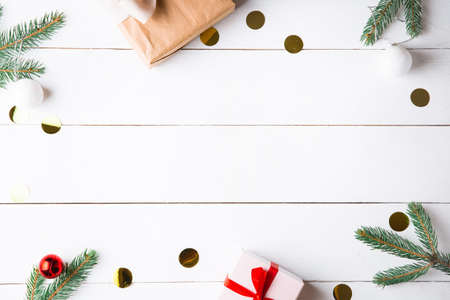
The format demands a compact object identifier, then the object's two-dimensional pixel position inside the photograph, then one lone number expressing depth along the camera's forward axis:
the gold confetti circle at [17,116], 0.89
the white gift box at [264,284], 0.82
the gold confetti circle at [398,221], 0.90
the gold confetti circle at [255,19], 0.90
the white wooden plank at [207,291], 0.87
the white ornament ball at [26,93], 0.82
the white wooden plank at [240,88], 0.89
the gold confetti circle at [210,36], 0.89
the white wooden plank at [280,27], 0.89
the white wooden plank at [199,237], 0.88
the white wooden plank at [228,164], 0.89
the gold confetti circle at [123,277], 0.87
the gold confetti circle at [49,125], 0.89
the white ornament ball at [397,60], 0.85
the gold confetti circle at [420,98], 0.91
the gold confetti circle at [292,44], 0.90
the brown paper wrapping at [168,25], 0.84
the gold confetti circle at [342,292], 0.89
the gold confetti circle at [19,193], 0.88
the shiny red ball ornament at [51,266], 0.82
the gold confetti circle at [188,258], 0.89
